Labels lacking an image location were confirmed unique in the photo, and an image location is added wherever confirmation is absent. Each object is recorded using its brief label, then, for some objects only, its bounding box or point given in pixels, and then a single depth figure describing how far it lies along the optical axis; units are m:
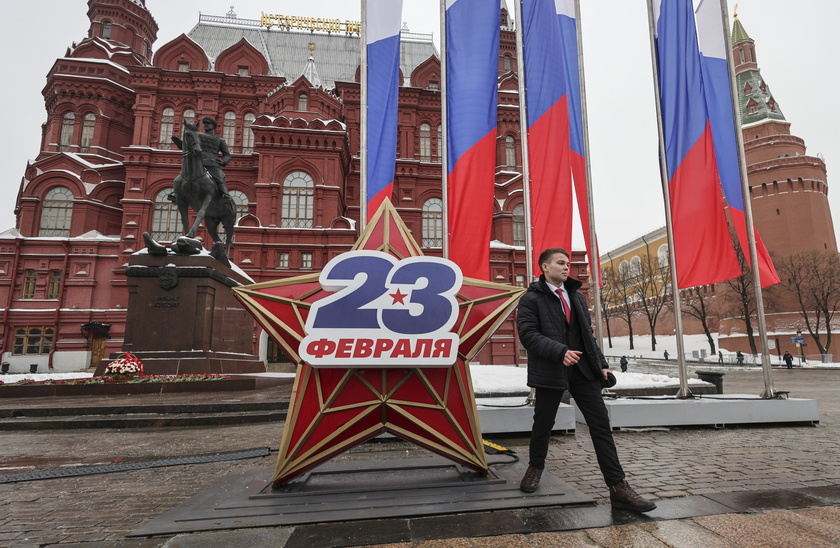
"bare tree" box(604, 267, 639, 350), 56.34
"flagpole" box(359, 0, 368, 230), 8.05
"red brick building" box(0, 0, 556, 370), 29.89
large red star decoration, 3.71
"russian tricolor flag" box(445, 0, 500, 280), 8.02
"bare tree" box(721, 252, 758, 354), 38.25
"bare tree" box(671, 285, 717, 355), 48.12
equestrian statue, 13.48
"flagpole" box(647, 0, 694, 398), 7.59
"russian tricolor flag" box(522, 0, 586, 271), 8.09
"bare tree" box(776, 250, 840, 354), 38.69
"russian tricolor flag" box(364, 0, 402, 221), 8.40
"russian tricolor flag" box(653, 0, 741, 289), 7.59
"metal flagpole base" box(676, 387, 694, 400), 7.56
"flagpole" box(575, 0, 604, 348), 7.69
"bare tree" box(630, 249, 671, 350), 49.25
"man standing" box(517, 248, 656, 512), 3.52
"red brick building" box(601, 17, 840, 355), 42.59
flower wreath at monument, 10.60
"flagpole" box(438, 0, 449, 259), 8.20
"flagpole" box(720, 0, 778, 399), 7.29
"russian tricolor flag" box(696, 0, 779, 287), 7.69
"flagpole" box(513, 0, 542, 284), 7.50
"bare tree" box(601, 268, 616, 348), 56.66
